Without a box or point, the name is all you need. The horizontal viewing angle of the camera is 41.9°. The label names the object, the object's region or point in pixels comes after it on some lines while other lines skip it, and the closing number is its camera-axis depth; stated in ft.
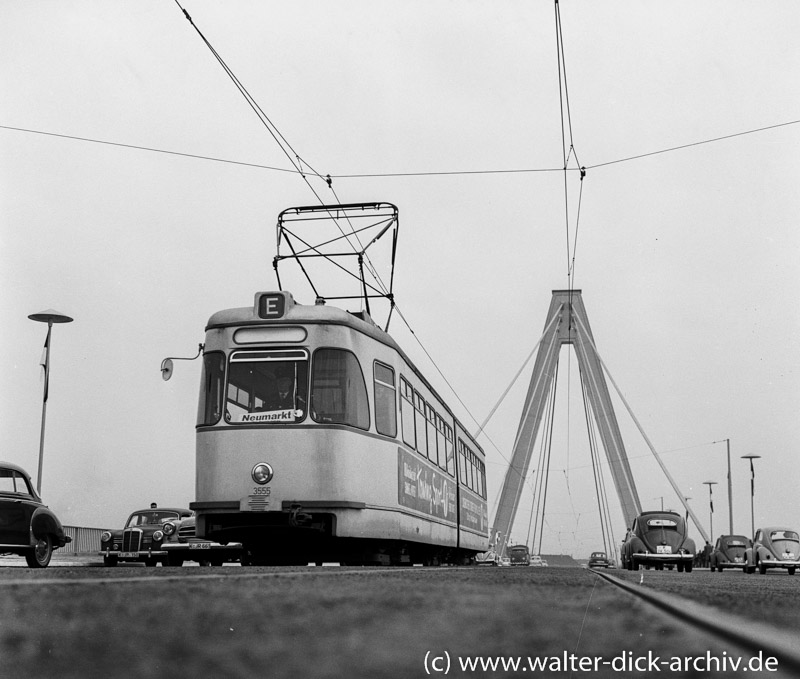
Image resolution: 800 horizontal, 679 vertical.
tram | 37.17
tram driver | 38.34
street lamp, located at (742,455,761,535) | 164.25
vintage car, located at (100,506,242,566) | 58.95
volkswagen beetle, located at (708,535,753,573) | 110.73
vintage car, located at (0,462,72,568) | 41.24
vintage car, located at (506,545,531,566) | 220.23
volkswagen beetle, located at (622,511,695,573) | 89.40
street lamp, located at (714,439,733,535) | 189.88
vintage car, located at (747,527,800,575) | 84.48
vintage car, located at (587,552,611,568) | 215.51
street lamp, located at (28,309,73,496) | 74.08
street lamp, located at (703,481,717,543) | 211.82
